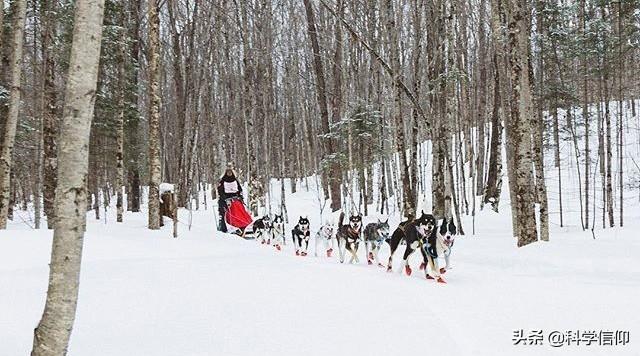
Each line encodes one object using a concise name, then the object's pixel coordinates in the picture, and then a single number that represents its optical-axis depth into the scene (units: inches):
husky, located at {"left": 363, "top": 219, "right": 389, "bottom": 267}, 362.3
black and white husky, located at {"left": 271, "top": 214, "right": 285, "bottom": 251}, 503.8
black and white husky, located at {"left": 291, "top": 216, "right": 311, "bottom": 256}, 434.9
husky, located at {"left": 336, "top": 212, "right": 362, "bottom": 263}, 367.2
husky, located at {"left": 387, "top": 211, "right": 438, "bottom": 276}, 295.4
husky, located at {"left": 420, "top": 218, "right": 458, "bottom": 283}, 292.7
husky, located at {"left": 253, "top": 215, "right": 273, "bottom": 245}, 527.5
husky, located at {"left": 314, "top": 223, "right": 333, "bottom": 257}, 420.2
